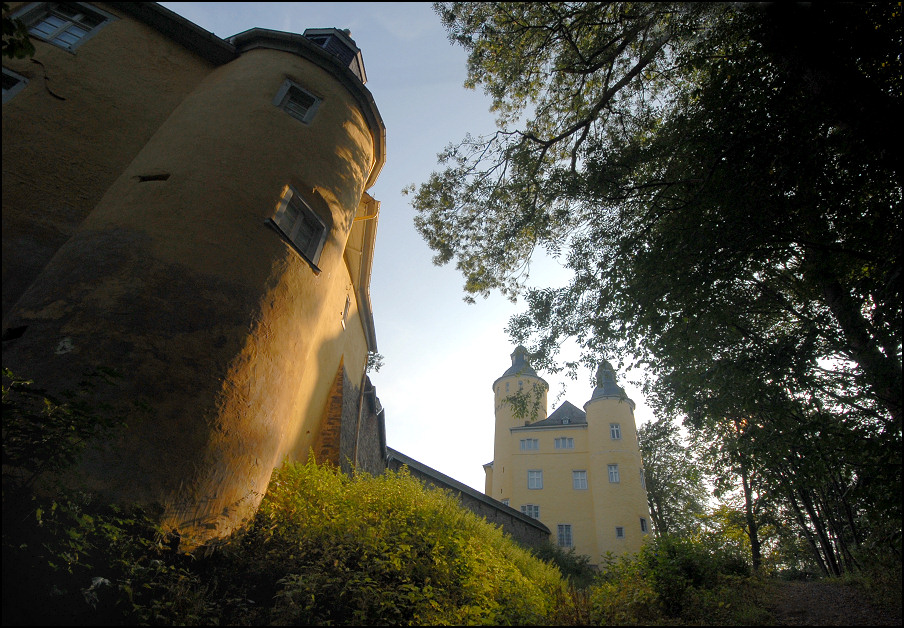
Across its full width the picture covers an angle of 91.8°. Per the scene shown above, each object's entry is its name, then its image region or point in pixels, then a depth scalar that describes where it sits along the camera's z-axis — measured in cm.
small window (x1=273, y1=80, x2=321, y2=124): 873
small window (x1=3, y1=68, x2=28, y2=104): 710
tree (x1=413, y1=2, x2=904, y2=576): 563
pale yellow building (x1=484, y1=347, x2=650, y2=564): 2747
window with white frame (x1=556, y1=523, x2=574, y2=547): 2847
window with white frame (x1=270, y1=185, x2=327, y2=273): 721
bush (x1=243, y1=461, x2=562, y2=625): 458
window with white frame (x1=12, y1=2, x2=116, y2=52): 837
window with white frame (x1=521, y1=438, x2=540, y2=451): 3312
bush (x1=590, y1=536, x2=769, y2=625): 564
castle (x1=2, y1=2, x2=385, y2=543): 493
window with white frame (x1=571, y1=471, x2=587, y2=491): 3044
